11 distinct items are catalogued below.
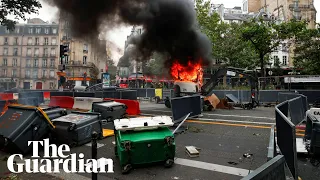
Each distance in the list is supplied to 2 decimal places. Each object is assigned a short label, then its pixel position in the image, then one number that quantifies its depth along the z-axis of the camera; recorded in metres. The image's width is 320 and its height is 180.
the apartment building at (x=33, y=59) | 39.00
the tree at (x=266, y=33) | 23.91
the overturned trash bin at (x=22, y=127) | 5.17
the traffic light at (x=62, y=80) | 16.20
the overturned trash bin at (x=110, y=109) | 8.97
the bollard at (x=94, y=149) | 3.40
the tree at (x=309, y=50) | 23.64
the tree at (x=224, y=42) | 28.88
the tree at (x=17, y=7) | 10.32
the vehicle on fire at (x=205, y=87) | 14.10
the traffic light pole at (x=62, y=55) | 14.73
